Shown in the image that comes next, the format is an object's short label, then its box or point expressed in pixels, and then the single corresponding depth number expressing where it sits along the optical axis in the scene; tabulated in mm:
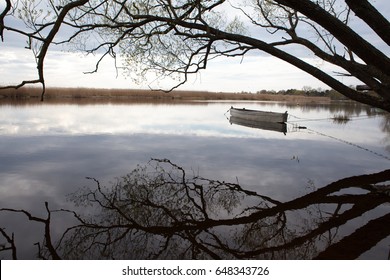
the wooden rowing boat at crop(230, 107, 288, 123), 26406
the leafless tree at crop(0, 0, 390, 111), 7223
